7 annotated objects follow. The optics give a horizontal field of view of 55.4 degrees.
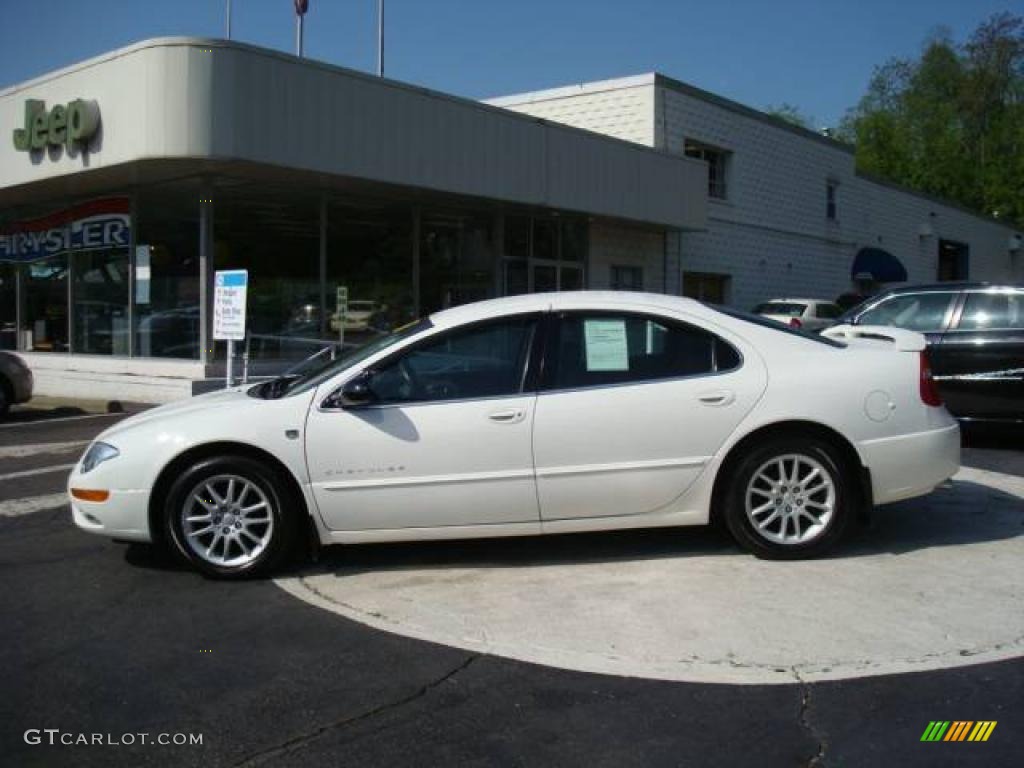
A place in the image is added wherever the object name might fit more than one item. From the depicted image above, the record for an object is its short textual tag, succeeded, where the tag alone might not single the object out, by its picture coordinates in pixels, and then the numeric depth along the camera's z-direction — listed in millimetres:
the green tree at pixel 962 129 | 54219
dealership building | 12680
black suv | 8945
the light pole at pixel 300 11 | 21094
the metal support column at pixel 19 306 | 18281
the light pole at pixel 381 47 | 23391
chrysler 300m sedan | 5172
